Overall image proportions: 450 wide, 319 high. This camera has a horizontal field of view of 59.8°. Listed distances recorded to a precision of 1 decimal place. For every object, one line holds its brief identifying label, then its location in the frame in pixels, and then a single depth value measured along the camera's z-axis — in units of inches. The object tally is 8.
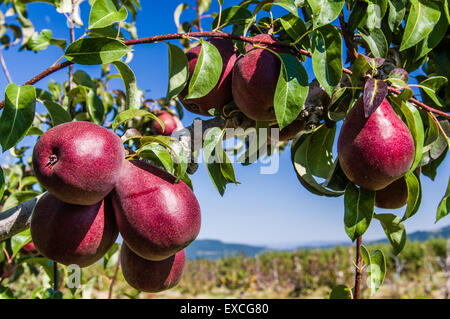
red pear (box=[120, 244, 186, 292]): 34.5
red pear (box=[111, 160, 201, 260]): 29.4
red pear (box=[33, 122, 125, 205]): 27.6
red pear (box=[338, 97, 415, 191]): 29.7
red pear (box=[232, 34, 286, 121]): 33.2
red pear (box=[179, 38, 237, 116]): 37.2
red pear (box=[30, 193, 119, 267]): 30.2
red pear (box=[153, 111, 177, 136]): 68.3
